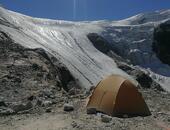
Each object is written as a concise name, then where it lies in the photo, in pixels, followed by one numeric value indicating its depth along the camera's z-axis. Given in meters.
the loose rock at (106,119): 4.77
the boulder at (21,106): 5.61
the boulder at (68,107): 5.42
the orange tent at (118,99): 5.41
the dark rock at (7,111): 5.43
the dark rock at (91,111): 5.23
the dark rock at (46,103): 5.80
